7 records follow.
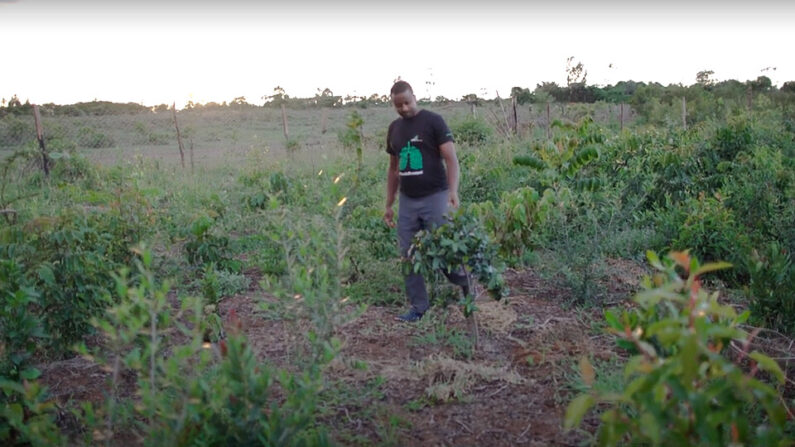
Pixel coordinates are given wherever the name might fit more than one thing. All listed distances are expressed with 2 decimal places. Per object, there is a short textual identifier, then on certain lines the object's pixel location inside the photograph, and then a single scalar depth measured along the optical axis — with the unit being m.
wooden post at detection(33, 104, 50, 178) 10.14
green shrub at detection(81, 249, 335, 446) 2.10
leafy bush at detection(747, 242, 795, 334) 3.59
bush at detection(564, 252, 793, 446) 1.58
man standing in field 4.13
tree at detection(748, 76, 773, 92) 26.89
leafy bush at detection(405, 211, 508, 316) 3.64
